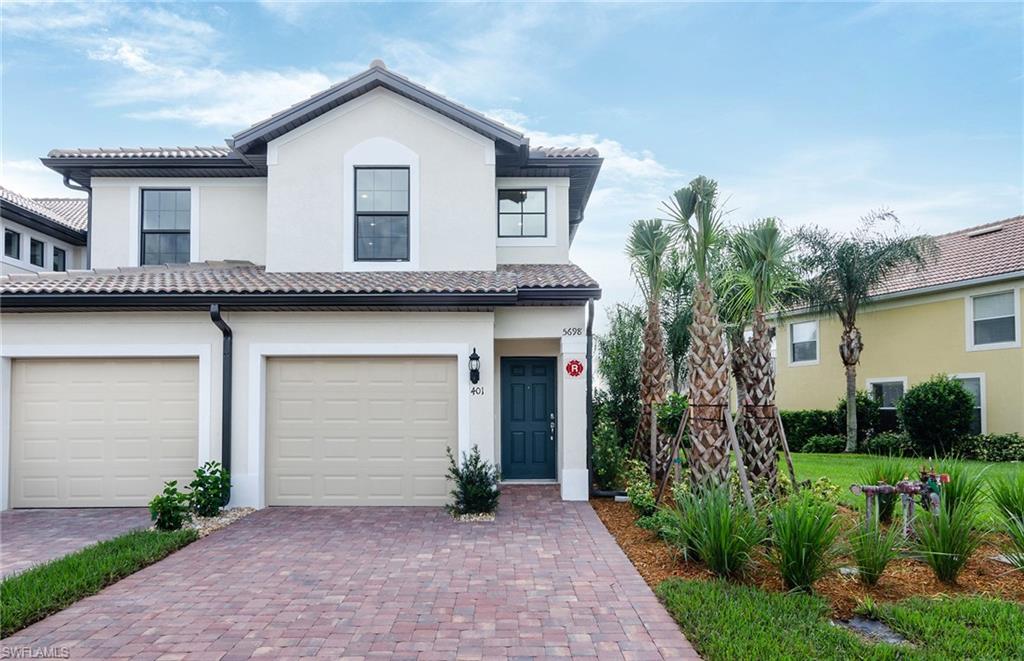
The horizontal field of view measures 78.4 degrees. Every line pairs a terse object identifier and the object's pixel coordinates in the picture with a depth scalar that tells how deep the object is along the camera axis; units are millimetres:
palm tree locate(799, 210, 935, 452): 17984
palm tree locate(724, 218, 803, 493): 9117
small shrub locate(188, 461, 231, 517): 9336
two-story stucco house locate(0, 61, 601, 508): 10148
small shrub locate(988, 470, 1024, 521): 6965
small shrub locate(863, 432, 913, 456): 17634
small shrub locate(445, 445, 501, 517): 9492
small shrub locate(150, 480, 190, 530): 8508
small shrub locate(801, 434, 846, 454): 19828
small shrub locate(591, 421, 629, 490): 11133
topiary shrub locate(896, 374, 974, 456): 16203
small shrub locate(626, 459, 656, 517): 9286
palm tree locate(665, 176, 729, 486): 8883
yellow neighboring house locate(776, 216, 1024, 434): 16422
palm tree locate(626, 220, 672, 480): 11617
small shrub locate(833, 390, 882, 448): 19516
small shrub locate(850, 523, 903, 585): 5902
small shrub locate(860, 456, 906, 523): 8180
